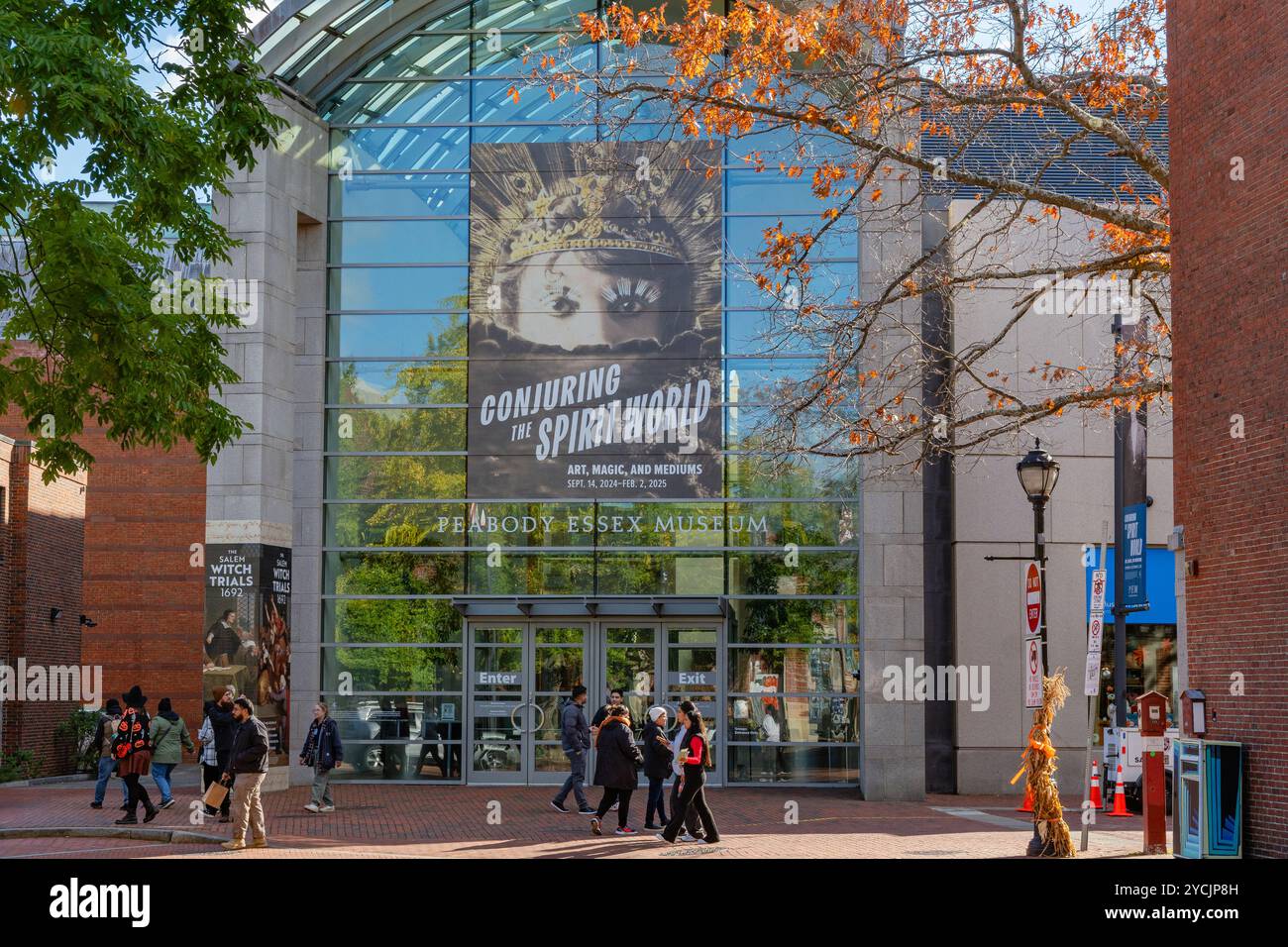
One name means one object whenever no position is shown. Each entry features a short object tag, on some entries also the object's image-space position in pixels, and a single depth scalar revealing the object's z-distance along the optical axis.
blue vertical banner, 19.64
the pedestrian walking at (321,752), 19.28
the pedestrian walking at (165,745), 19.39
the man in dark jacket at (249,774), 15.47
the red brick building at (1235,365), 13.01
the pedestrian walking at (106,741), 20.33
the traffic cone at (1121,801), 20.67
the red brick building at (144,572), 32.66
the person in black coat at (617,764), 17.34
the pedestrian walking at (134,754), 18.20
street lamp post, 16.67
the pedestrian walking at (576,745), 18.98
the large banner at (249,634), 22.27
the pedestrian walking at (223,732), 18.33
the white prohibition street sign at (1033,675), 15.12
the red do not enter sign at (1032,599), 15.30
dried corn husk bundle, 14.77
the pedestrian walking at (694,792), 16.06
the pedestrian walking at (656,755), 17.53
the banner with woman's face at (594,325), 24.41
